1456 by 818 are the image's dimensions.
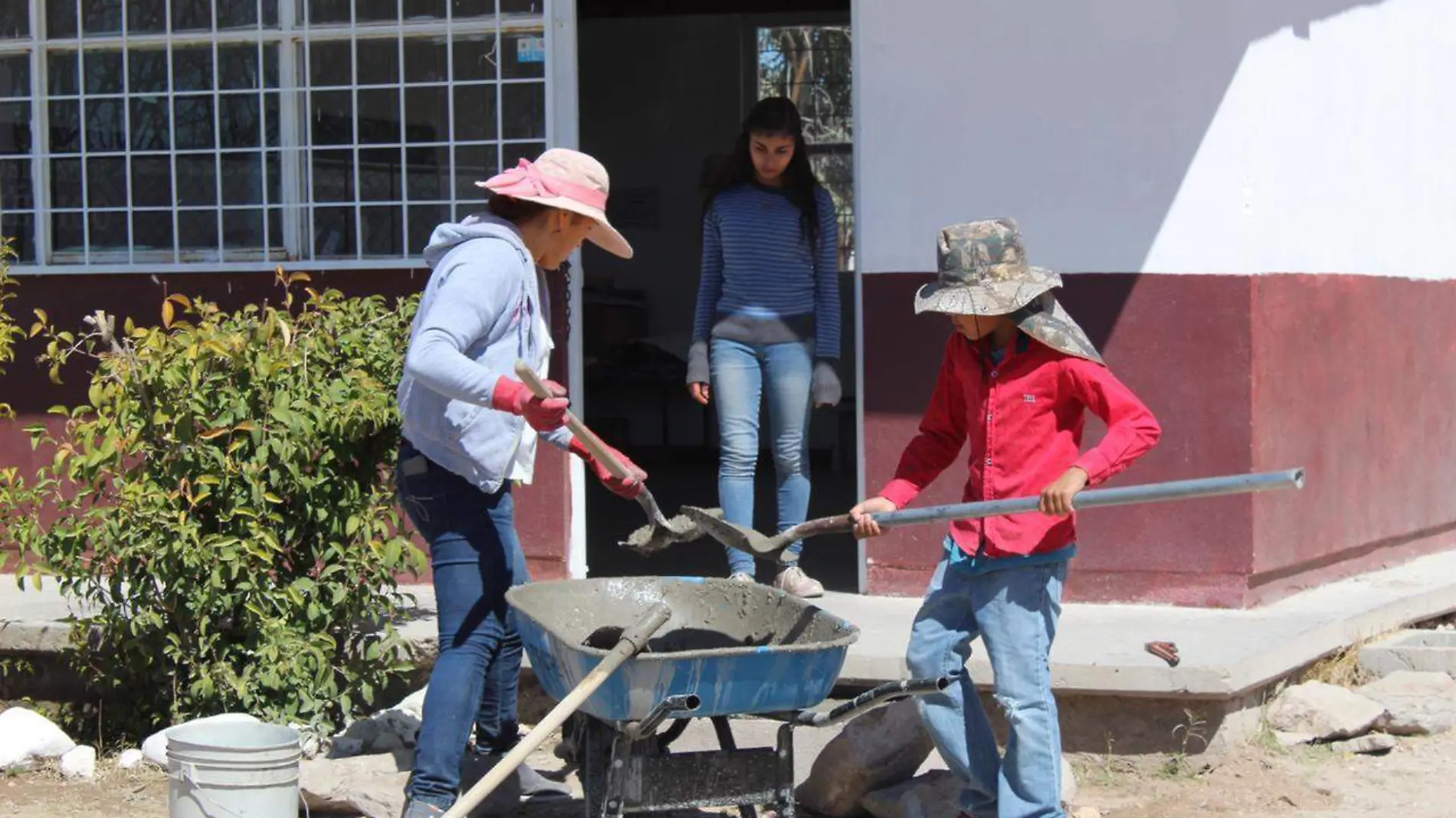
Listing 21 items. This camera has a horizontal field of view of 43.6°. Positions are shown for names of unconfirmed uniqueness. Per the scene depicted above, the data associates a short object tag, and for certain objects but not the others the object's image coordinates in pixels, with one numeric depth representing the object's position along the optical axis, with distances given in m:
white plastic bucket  4.99
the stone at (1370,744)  6.23
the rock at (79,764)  6.05
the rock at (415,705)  6.12
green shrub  5.81
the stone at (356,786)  5.42
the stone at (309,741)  5.96
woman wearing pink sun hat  4.83
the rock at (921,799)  5.32
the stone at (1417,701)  6.41
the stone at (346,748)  5.90
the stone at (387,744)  5.93
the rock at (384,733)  5.93
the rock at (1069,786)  5.60
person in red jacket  4.74
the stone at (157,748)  5.94
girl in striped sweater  6.87
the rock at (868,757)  5.48
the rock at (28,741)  6.11
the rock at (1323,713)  6.21
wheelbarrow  4.38
